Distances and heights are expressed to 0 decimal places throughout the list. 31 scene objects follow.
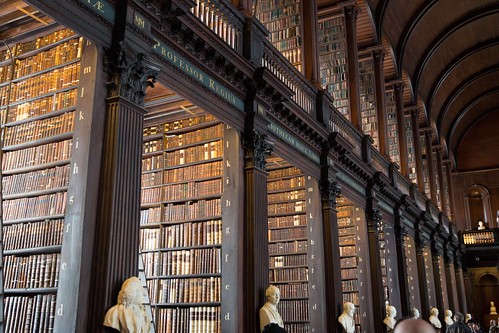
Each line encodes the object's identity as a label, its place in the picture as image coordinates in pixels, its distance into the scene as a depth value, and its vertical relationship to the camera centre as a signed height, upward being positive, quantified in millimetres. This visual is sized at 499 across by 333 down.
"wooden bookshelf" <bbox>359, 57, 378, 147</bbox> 12992 +4892
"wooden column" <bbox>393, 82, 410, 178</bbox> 14555 +4606
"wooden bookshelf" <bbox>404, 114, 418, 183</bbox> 16562 +4611
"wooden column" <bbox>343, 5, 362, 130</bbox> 10781 +4661
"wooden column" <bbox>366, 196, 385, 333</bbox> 9961 +707
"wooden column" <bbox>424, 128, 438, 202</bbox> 18678 +4439
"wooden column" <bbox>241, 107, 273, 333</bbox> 5910 +924
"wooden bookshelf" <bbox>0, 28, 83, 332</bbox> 4276 +1201
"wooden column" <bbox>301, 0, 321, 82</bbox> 8797 +4158
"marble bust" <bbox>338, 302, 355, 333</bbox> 7820 -210
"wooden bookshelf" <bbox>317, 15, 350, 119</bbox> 10992 +4907
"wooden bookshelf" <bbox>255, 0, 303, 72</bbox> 8945 +4601
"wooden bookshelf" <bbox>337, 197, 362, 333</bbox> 9891 +897
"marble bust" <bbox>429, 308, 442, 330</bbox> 11874 -340
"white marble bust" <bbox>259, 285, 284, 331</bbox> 5770 -61
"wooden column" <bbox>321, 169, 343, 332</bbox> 7969 +773
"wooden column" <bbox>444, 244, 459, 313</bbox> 18188 +834
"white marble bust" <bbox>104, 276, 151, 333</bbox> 3861 -46
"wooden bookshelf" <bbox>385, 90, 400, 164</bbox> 14758 +4767
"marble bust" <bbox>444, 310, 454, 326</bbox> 12911 -340
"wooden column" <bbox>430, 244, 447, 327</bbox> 16016 +645
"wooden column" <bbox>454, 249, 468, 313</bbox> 19875 +686
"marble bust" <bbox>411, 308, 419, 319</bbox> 11048 -183
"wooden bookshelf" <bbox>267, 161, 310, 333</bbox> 8086 +944
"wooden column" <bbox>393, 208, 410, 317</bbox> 12250 +763
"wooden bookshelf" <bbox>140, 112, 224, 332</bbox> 5926 +955
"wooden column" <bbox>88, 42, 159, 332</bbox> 3998 +964
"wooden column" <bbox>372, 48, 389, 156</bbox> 12680 +4709
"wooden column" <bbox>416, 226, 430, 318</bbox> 14102 +621
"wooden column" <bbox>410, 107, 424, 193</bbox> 16641 +4744
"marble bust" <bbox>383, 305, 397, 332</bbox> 9773 -264
